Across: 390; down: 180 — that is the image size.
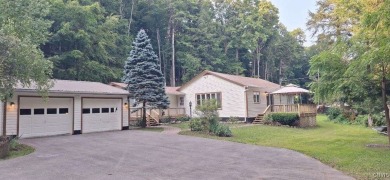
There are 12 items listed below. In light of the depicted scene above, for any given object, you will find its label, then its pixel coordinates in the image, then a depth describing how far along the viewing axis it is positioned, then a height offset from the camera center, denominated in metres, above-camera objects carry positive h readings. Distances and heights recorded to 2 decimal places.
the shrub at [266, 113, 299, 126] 21.47 -0.77
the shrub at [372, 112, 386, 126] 20.86 -0.95
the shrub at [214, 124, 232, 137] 16.09 -1.22
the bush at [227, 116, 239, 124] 24.14 -0.88
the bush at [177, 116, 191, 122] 26.24 -0.82
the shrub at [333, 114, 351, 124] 25.30 -1.10
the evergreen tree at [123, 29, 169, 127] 20.55 +2.04
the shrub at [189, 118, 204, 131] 17.47 -0.93
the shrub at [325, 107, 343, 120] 27.55 -0.61
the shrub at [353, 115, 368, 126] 22.42 -1.07
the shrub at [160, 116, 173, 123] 24.96 -0.82
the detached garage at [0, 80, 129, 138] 14.72 +0.05
